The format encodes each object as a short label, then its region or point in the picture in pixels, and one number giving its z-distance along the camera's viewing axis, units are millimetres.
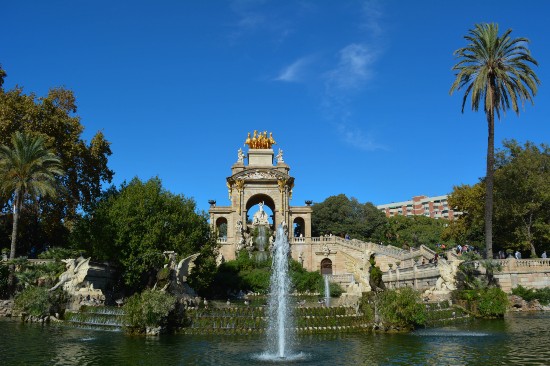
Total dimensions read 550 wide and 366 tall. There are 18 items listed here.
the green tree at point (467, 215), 47281
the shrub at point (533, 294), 30172
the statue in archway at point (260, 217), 57500
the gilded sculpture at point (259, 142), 67562
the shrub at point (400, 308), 20344
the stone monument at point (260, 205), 58031
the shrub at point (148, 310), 20188
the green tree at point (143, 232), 32000
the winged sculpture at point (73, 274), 26844
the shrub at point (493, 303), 25328
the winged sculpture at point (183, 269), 26125
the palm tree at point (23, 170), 30969
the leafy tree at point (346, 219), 79375
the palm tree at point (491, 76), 31891
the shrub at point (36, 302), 24391
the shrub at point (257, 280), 43475
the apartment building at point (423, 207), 143500
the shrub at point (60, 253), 29781
